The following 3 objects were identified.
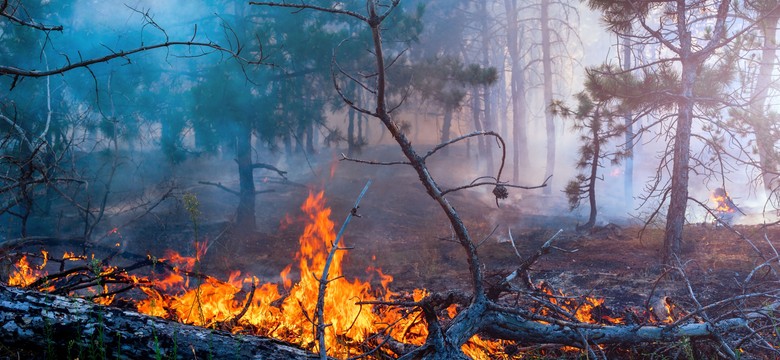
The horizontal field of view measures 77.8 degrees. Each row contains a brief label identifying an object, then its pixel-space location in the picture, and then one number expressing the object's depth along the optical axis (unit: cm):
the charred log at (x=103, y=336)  316
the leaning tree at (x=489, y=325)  346
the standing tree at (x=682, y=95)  787
